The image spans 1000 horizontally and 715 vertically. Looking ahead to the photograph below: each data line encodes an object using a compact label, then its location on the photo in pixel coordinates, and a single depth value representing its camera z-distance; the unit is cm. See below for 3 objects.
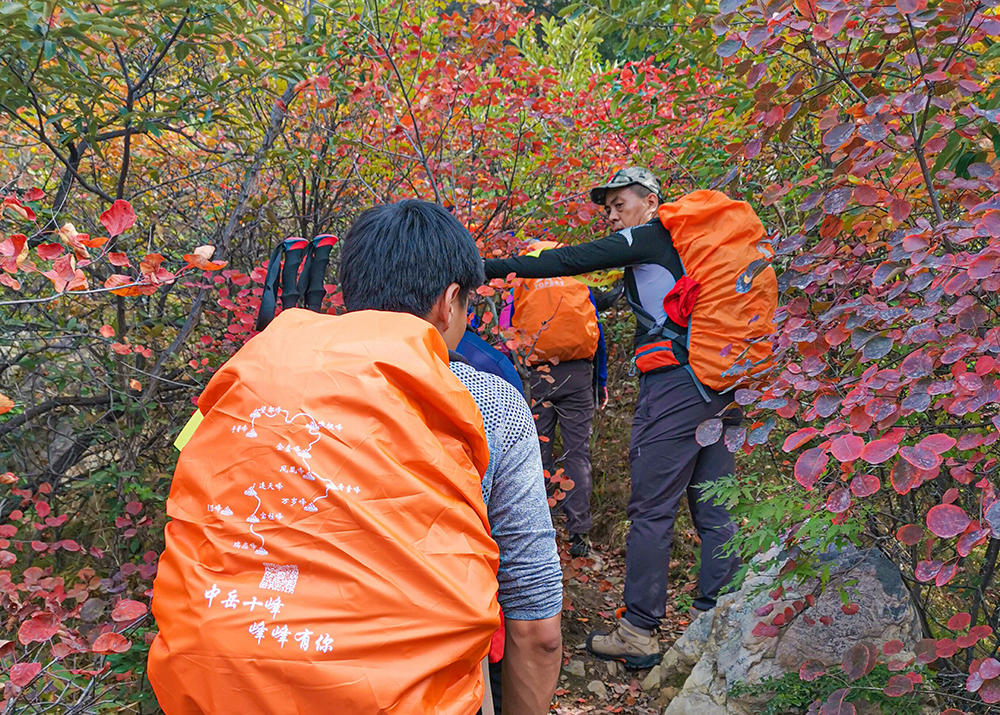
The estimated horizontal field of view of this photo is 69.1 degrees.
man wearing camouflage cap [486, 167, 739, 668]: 316
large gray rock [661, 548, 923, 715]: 237
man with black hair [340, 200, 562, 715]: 132
